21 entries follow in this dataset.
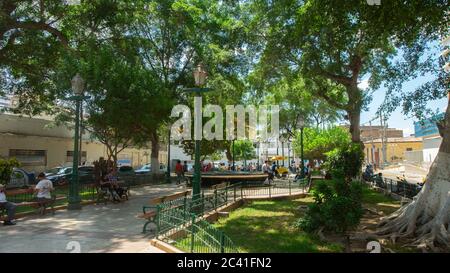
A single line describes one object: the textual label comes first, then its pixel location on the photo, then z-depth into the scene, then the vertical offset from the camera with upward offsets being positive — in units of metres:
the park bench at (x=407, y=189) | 15.48 -1.13
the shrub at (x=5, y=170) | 17.62 -0.28
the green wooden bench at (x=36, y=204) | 11.66 -1.25
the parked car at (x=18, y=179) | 21.82 -0.89
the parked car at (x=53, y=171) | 27.04 -0.52
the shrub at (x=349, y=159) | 19.45 +0.15
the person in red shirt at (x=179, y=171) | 26.69 -0.56
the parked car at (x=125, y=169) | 34.26 -0.51
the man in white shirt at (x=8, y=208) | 10.69 -1.22
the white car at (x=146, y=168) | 39.83 -0.50
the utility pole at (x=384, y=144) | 59.29 +2.98
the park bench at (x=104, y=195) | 15.78 -1.31
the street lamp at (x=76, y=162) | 13.86 +0.04
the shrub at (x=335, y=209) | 8.47 -1.05
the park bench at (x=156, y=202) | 9.66 -1.07
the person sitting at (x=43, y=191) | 12.54 -0.88
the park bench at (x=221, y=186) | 14.57 -0.90
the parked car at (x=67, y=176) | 24.67 -0.81
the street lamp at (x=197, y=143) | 11.72 +0.59
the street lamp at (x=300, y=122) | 24.88 +2.55
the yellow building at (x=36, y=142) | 27.66 +1.67
